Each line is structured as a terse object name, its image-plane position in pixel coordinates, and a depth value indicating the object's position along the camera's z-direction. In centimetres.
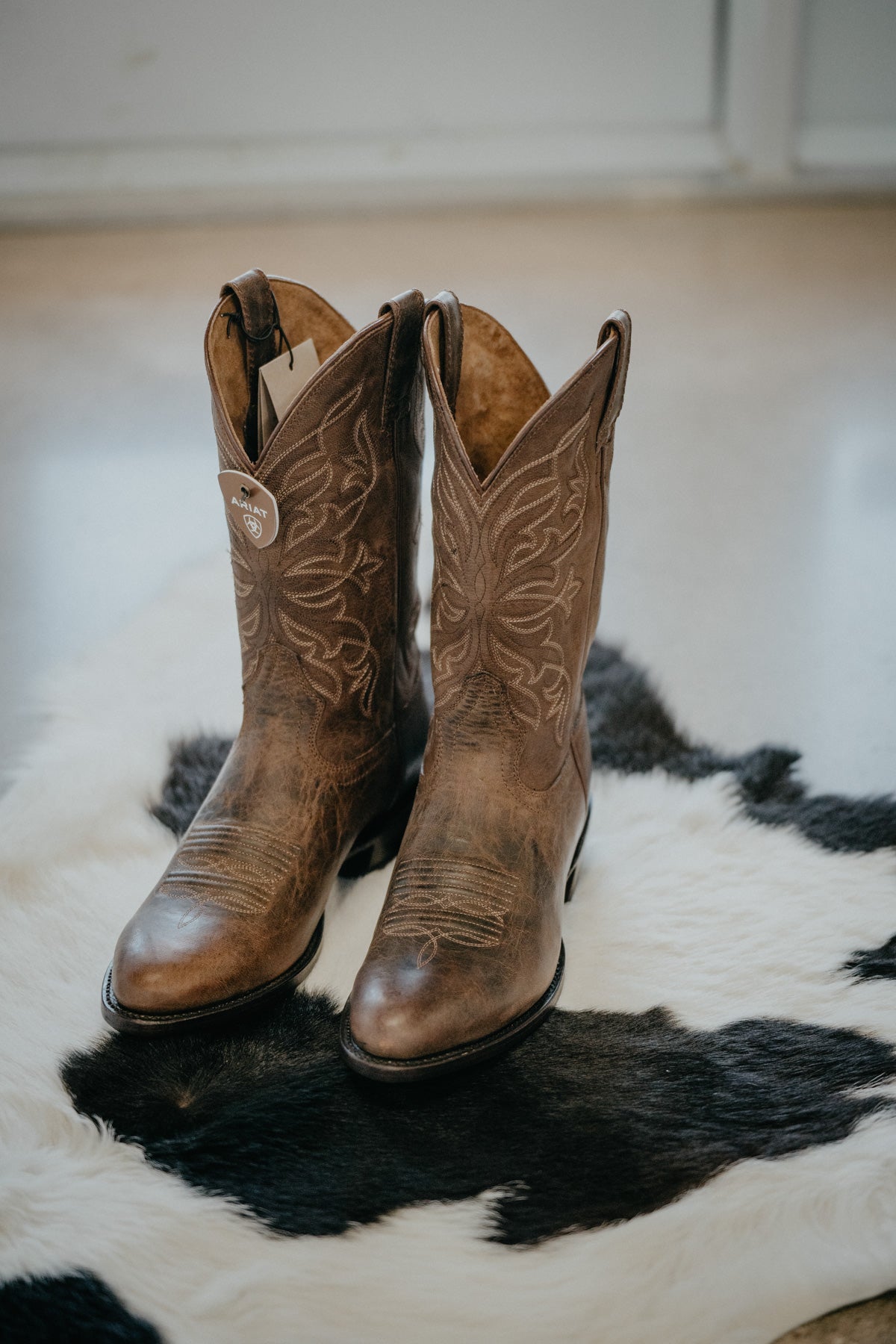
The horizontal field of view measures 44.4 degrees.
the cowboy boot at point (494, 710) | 84
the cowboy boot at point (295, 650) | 88
